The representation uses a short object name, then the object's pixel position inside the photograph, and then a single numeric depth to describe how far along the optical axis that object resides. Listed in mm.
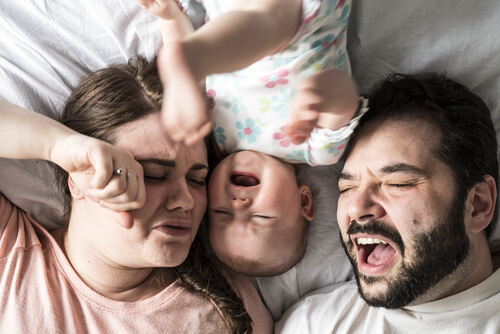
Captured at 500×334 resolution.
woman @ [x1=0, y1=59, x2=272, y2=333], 504
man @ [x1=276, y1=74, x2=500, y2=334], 524
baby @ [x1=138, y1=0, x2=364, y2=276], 420
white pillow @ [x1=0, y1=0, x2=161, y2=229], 607
